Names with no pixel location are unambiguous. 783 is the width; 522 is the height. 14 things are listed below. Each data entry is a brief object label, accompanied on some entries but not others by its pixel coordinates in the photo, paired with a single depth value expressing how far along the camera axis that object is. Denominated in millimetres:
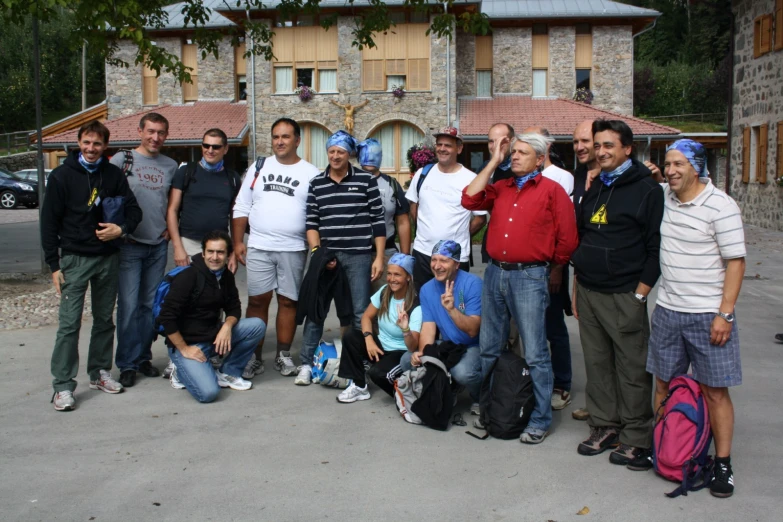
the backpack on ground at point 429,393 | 5098
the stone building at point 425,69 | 28255
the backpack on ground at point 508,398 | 4867
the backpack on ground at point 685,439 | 4109
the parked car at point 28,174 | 33375
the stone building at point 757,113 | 19062
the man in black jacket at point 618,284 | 4406
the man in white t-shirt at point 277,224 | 6289
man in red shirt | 4719
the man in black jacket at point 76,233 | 5500
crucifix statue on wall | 28344
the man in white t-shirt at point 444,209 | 5988
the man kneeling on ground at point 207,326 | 5684
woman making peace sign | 5573
